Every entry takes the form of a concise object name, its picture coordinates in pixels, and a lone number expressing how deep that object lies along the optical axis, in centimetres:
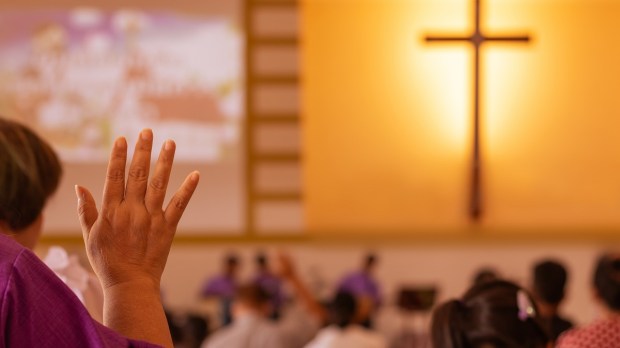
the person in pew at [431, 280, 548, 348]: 202
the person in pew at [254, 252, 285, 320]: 1034
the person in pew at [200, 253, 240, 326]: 1076
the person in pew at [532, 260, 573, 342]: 433
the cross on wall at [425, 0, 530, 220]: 927
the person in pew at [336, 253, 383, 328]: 1034
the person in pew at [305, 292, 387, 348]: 568
